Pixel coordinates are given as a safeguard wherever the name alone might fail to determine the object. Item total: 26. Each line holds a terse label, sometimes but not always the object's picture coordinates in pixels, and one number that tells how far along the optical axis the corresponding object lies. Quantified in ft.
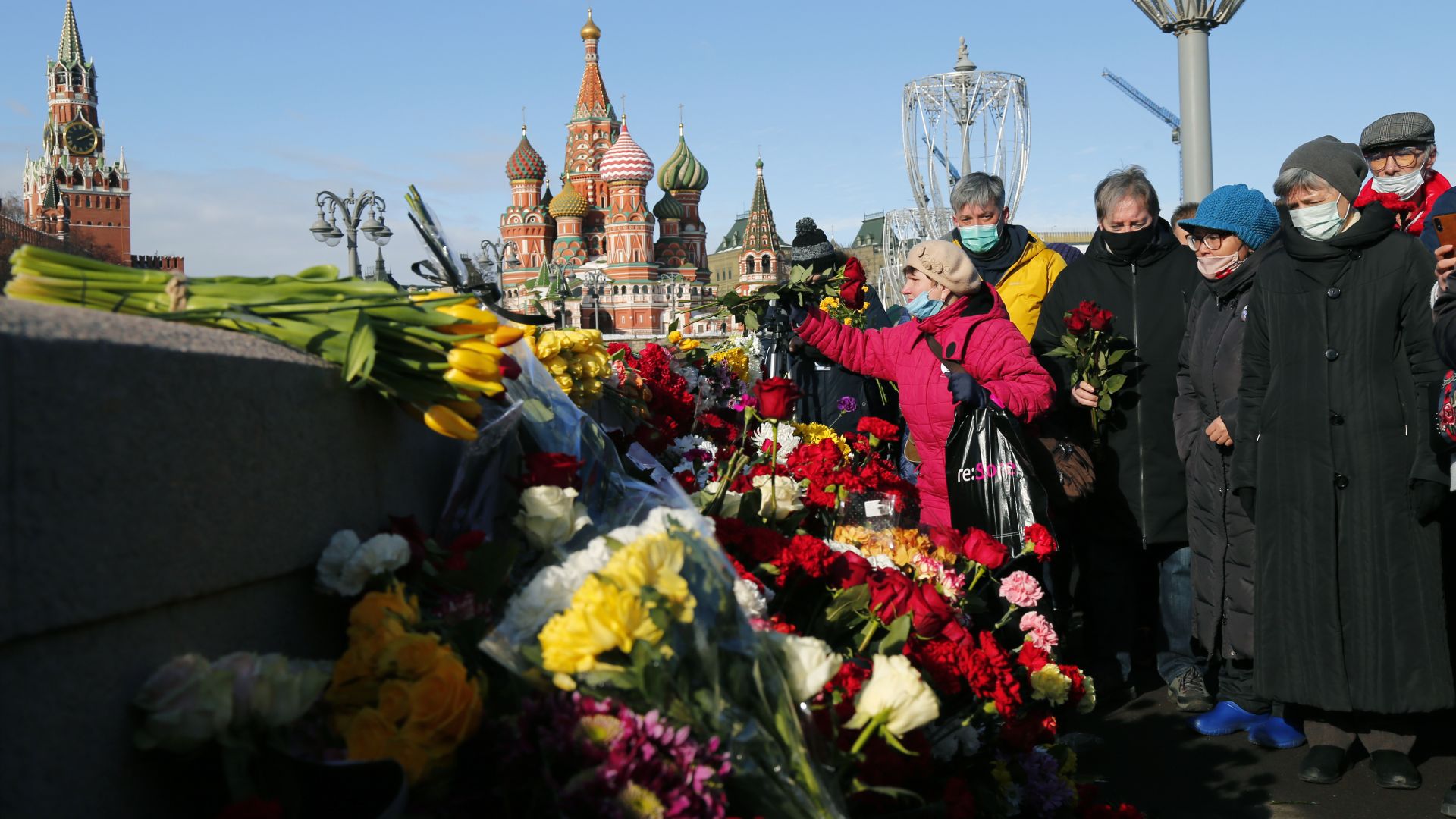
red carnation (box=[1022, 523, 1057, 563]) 10.49
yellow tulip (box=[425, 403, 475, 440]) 5.29
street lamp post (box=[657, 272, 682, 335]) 213.25
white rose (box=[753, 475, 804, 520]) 8.31
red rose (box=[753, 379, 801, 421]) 9.07
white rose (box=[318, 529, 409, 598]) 4.90
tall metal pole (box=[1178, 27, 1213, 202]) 34.78
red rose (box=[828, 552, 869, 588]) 7.06
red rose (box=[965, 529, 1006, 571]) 8.63
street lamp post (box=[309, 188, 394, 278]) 59.72
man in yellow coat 17.28
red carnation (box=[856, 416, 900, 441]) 11.82
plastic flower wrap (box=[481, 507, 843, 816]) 4.20
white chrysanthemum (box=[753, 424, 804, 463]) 10.75
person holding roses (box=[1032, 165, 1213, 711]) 15.93
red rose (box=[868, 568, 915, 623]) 6.79
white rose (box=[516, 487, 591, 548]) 5.75
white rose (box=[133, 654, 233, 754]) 4.00
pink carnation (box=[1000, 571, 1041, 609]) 9.25
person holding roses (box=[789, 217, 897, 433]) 17.16
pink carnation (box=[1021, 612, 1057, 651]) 8.74
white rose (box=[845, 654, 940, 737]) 4.89
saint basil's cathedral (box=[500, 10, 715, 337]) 213.46
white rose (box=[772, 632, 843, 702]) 4.60
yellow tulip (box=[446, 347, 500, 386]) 5.34
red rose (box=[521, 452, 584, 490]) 6.18
